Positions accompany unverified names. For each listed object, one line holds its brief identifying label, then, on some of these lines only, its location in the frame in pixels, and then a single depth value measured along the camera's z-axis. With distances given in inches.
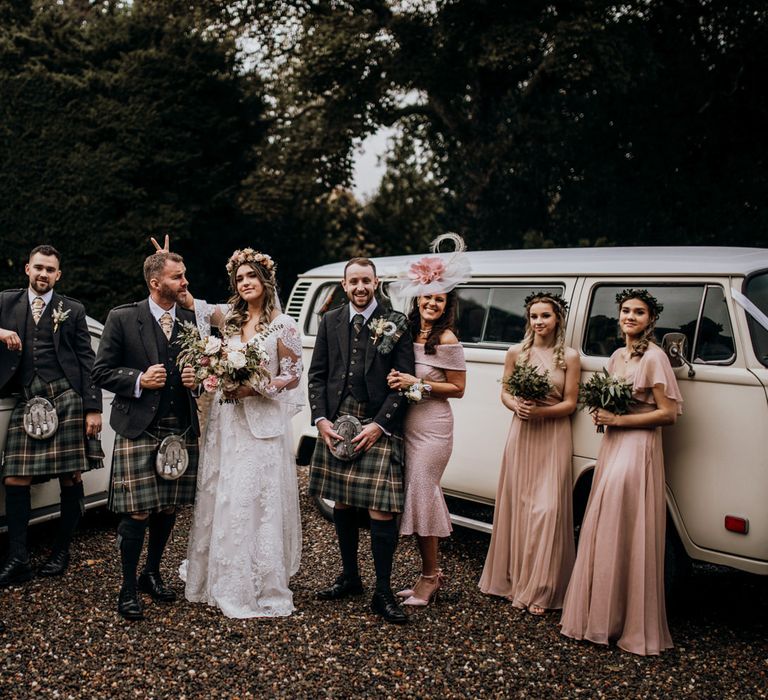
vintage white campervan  178.4
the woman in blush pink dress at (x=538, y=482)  202.1
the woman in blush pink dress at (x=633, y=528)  179.9
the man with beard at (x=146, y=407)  188.4
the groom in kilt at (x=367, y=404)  192.7
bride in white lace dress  191.6
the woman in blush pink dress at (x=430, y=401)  196.5
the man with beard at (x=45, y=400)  216.1
